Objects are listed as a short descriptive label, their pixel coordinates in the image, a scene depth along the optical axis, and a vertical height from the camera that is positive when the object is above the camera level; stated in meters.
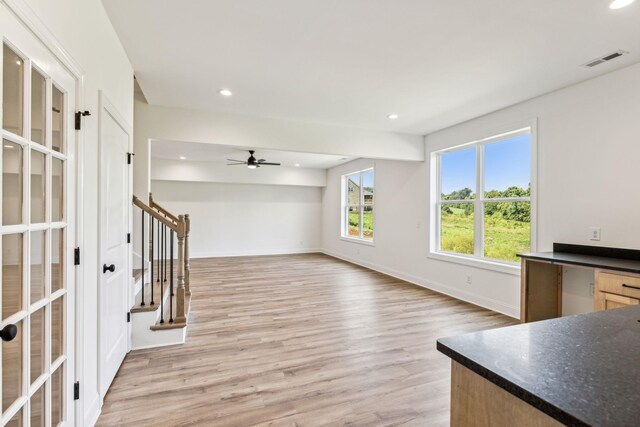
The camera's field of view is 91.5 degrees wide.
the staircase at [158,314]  3.00 -1.02
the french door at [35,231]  1.14 -0.08
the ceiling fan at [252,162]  6.59 +1.12
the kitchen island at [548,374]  0.64 -0.39
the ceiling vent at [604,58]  2.66 +1.40
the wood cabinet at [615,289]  2.44 -0.60
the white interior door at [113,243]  2.12 -0.22
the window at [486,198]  4.00 +0.25
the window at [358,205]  7.70 +0.25
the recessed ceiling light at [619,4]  1.98 +1.37
